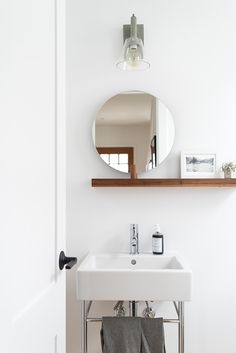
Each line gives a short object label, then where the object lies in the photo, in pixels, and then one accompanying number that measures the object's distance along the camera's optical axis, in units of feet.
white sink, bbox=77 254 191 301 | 5.82
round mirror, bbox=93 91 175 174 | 7.41
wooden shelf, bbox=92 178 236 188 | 6.94
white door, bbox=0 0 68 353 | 2.56
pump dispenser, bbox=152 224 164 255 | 7.12
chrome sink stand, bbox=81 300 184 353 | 6.29
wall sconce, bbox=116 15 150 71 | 6.85
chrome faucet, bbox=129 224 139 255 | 7.20
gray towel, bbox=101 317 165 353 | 5.94
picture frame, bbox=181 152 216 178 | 7.33
